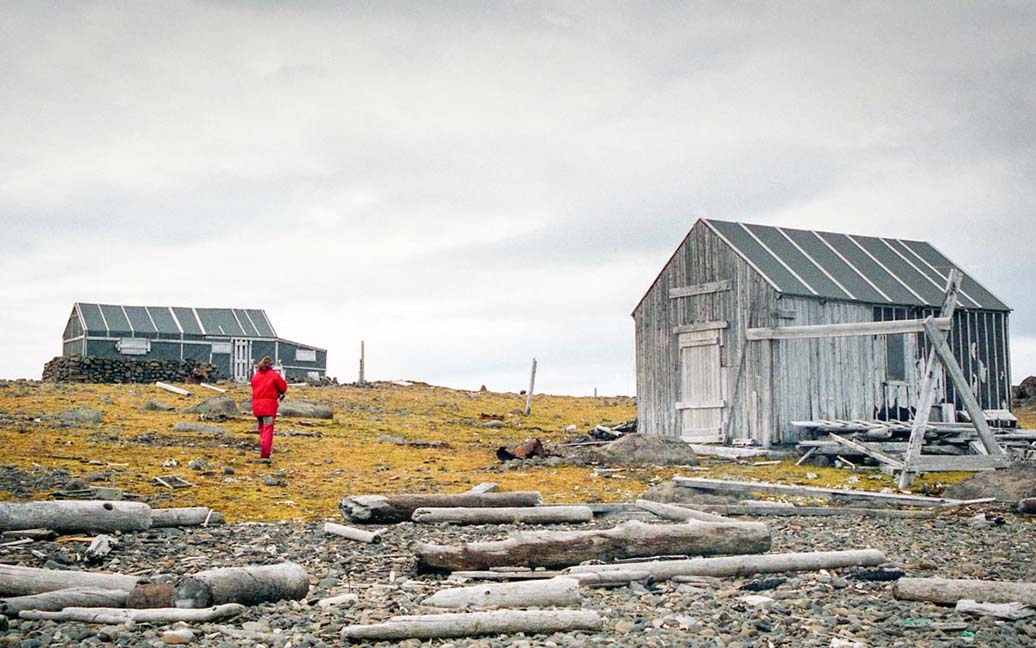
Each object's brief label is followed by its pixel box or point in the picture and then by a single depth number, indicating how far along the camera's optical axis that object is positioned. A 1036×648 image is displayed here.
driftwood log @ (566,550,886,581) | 9.95
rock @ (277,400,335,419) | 31.10
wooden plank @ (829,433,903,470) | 20.44
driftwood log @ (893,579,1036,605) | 8.76
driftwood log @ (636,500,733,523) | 13.41
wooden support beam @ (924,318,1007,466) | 19.14
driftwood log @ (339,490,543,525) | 13.41
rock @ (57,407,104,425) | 26.67
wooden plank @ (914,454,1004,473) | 19.33
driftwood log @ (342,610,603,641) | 7.61
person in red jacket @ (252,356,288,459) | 20.50
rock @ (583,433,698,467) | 22.78
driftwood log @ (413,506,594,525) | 13.48
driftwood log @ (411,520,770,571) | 10.03
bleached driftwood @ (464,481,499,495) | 16.22
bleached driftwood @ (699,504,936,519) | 15.21
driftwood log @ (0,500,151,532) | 11.80
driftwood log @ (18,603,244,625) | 8.09
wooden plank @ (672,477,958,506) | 16.36
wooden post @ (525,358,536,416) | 37.22
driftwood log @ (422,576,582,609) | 8.52
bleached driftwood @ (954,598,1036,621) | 8.32
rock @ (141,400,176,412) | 31.25
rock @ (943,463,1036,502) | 16.78
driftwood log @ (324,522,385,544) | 12.16
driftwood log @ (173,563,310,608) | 8.46
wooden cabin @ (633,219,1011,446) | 24.70
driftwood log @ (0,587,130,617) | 8.43
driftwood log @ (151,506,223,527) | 12.98
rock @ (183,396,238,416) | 29.83
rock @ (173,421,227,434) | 26.19
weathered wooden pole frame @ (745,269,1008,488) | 19.19
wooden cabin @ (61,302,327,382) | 50.53
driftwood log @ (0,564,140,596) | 8.87
